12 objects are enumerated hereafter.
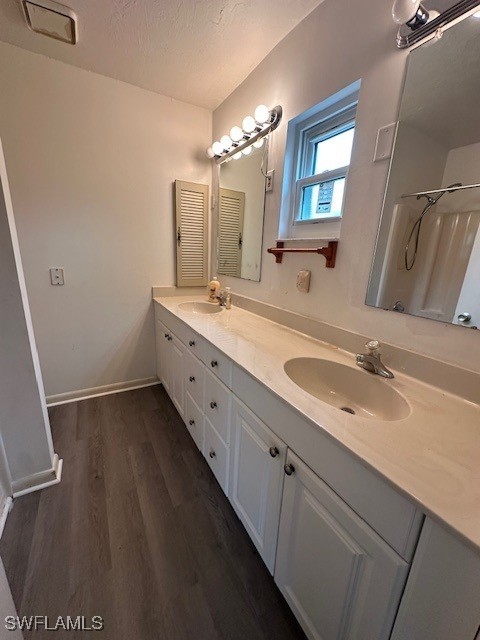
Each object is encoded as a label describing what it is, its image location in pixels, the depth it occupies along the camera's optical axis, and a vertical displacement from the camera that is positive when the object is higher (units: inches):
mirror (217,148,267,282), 64.1 +9.5
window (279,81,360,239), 45.6 +16.8
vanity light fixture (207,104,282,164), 55.4 +27.6
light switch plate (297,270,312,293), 51.1 -5.5
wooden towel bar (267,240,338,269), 45.5 +0.4
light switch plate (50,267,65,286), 70.2 -9.4
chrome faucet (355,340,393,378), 36.1 -14.8
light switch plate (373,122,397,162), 36.3 +16.0
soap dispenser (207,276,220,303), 79.4 -12.4
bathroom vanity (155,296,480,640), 17.6 -20.8
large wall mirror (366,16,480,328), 29.9 +8.8
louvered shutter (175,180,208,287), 81.0 +4.8
